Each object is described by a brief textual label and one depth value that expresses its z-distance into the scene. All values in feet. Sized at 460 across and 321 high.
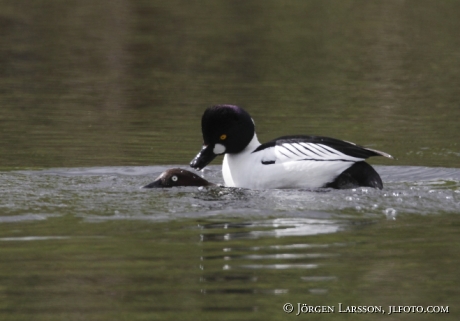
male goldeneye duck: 59.41
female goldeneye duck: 62.18
